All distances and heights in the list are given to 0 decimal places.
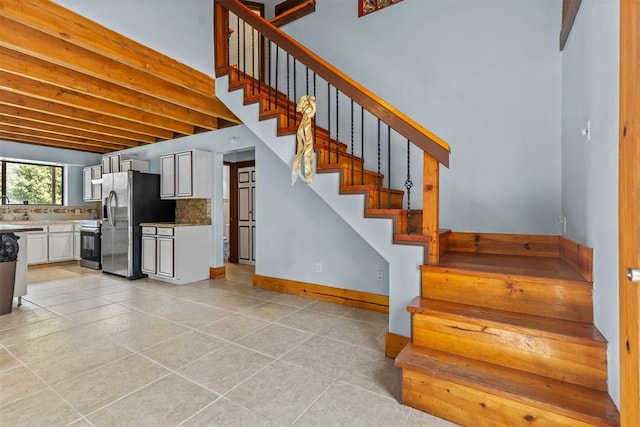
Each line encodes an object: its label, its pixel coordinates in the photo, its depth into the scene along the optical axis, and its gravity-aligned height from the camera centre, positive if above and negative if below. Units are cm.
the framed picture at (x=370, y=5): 346 +240
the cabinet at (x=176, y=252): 449 -60
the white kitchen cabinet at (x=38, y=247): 561 -63
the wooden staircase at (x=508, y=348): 144 -74
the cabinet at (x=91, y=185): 633 +61
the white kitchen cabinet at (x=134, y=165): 550 +89
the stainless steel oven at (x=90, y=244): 562 -57
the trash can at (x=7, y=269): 315 -58
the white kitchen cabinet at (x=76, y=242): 623 -58
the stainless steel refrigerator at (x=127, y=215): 486 -3
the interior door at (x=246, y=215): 609 -4
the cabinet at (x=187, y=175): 473 +61
